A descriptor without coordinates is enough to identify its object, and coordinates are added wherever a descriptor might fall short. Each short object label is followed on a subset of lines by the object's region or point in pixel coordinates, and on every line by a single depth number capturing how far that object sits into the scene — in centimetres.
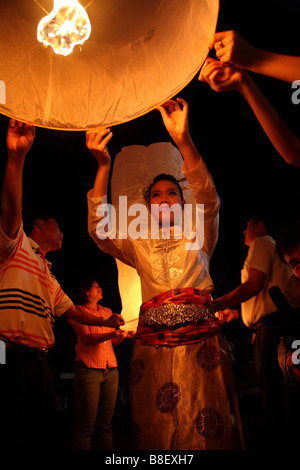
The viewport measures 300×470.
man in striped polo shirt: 180
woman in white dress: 165
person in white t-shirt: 253
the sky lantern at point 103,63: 151
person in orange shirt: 303
